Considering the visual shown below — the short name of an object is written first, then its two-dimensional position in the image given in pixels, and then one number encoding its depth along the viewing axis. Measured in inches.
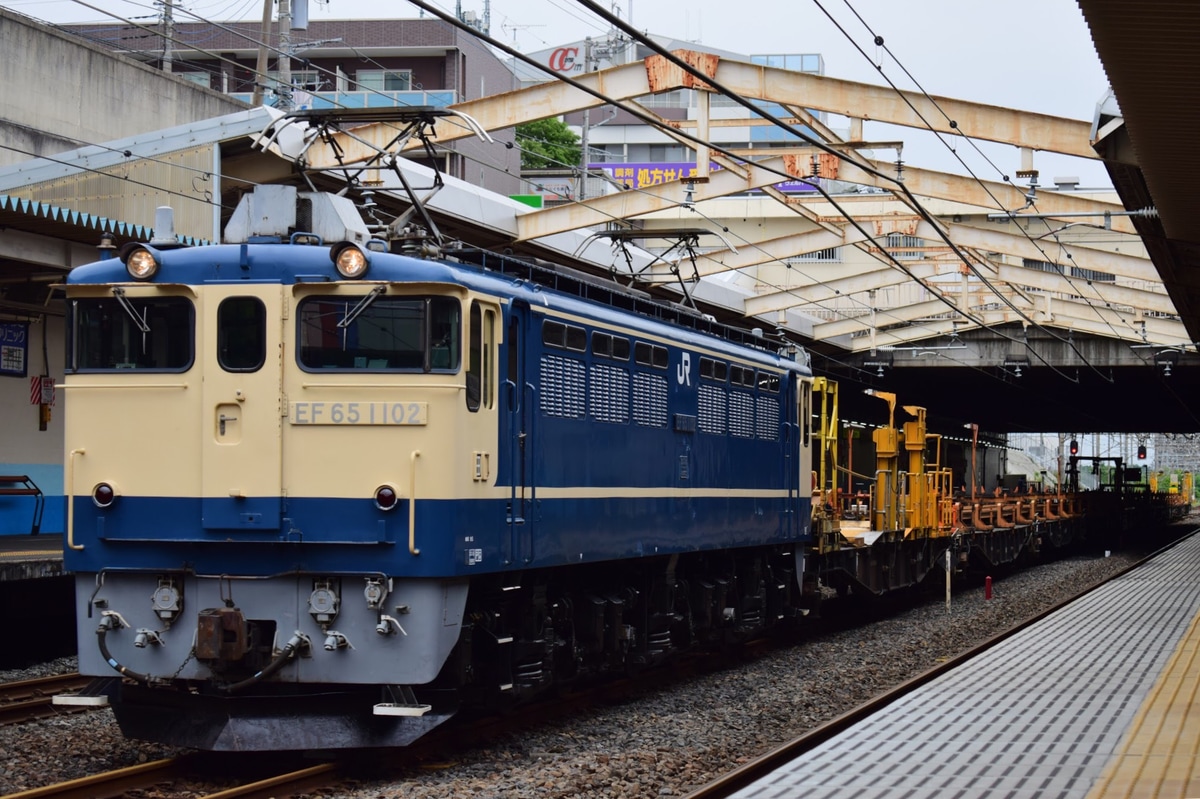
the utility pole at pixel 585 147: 1478.3
